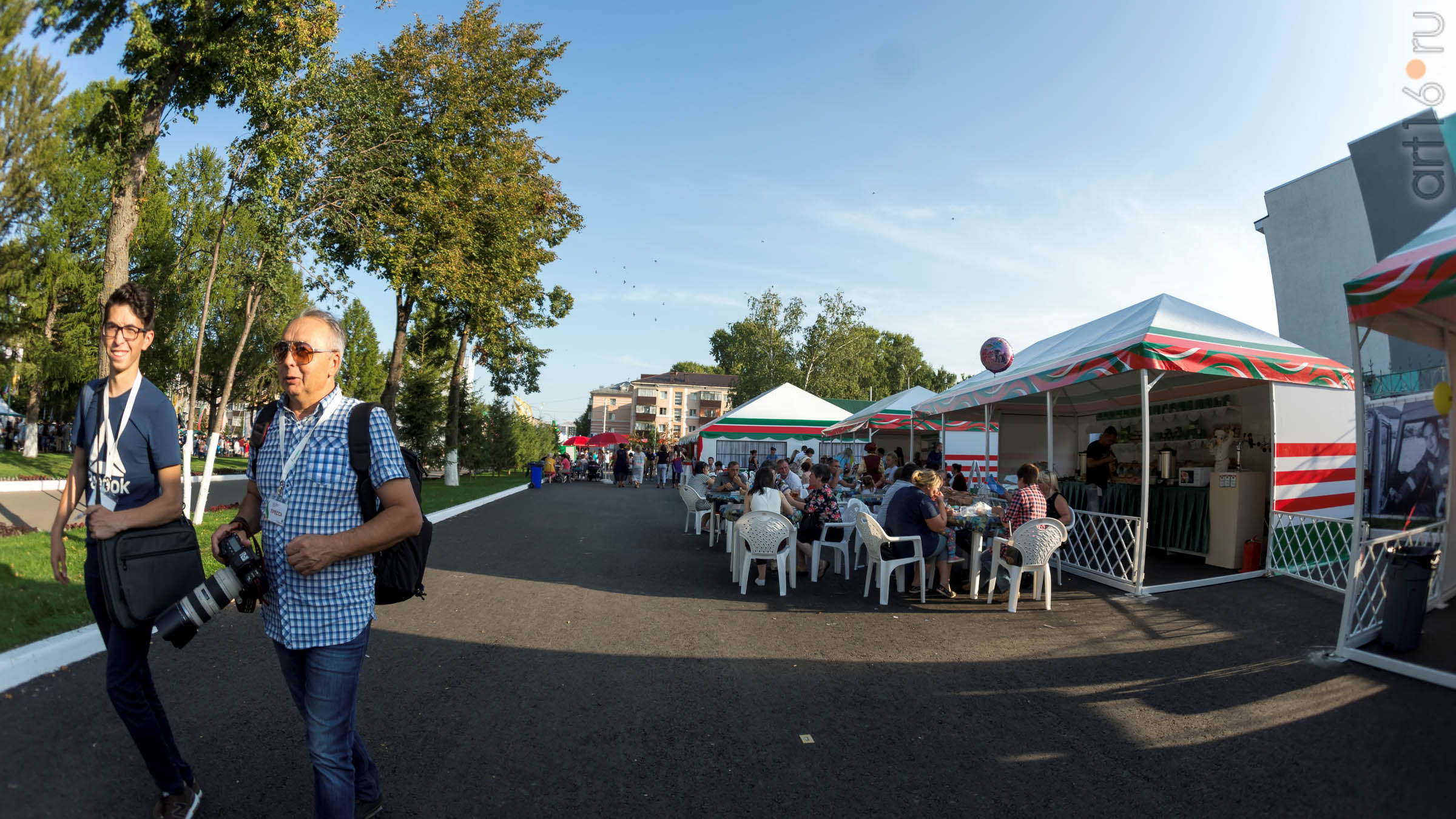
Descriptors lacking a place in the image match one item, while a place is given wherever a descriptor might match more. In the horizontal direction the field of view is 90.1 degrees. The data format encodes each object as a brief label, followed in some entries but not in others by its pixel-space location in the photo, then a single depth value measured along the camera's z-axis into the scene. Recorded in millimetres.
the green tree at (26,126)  20484
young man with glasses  2666
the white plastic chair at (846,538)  8938
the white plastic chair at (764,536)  7793
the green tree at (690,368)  121062
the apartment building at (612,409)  124000
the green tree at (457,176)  13297
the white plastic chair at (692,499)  13719
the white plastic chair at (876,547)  7488
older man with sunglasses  2275
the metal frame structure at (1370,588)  5035
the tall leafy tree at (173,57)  8516
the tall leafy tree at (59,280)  24438
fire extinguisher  8961
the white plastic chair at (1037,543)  7086
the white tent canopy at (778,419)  30219
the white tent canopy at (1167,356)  7777
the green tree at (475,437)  31984
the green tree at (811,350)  49781
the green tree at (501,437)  35906
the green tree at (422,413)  29688
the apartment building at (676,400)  99944
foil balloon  12086
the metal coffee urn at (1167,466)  10598
